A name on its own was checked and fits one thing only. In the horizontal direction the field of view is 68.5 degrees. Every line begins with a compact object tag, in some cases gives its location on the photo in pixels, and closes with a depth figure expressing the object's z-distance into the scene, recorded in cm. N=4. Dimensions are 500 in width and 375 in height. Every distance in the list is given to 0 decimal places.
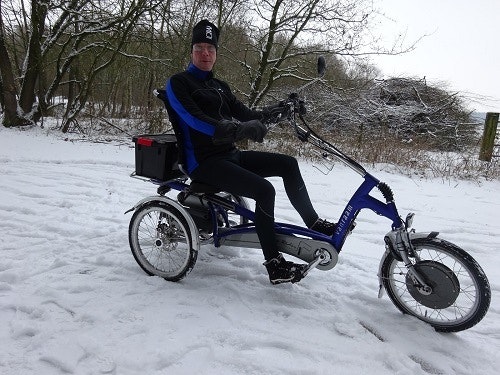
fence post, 825
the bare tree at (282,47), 865
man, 246
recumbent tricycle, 228
